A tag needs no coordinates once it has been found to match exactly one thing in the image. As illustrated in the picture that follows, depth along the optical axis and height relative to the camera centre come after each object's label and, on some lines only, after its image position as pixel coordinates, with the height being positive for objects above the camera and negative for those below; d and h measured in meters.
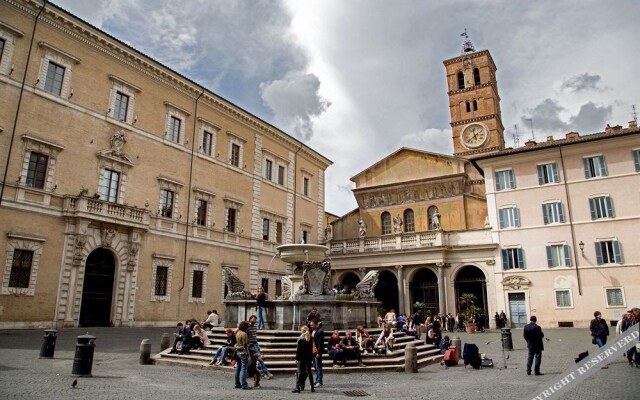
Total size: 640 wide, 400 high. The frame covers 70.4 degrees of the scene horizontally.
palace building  19.47 +6.47
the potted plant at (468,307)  28.31 +0.33
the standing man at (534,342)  10.86 -0.69
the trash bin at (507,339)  16.84 -0.98
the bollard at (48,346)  12.34 -0.96
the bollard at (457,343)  14.69 -0.98
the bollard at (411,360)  12.18 -1.26
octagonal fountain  14.70 +0.26
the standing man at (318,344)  10.08 -0.77
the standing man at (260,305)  14.49 +0.19
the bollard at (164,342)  14.60 -0.99
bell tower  55.38 +25.76
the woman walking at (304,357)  9.16 -0.92
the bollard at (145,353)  12.75 -1.17
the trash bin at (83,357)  9.97 -1.00
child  9.69 -1.26
